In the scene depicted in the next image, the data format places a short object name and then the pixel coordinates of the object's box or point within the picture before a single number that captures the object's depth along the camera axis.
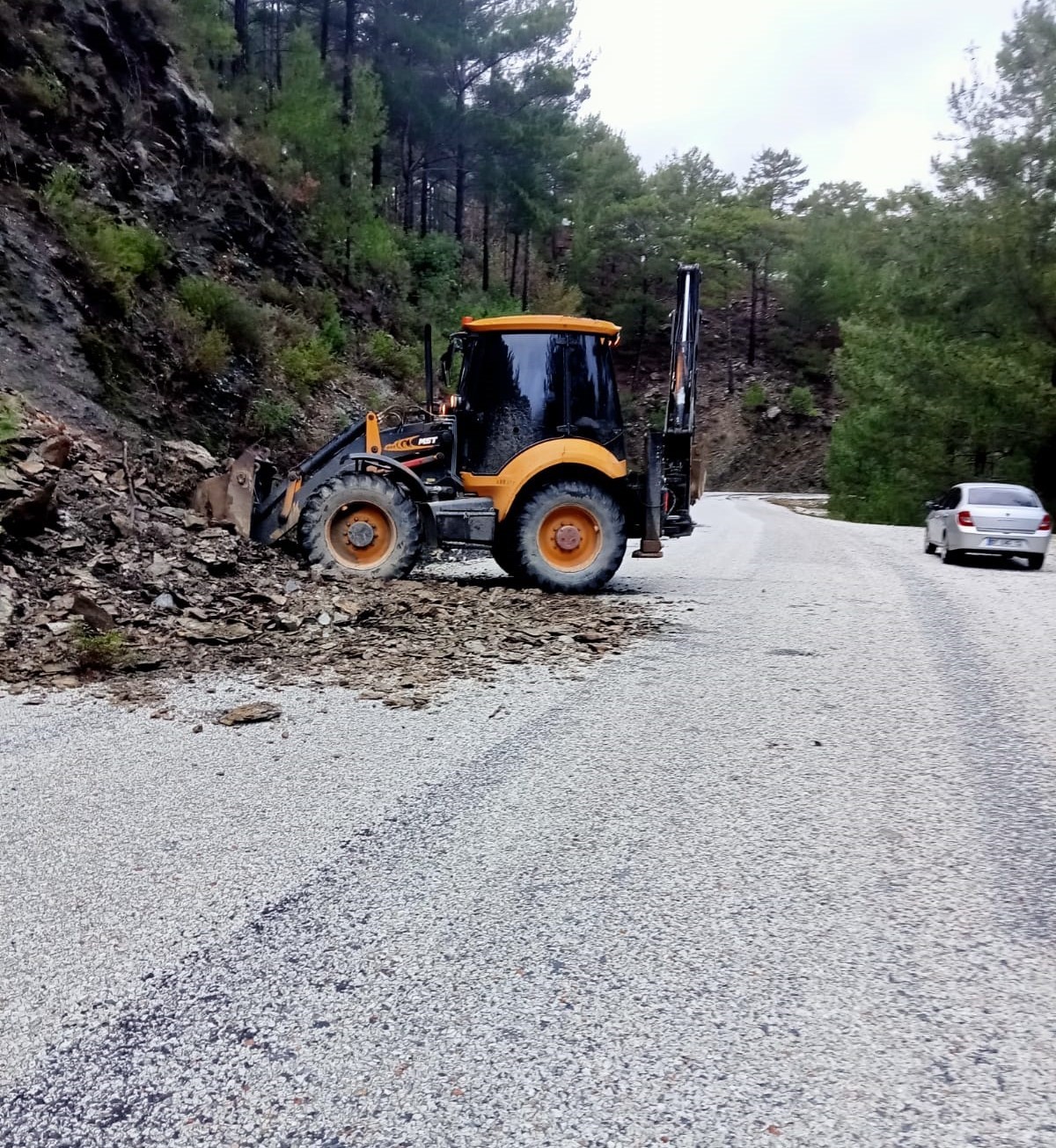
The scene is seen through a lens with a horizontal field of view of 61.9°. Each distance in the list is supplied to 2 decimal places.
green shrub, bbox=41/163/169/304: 12.88
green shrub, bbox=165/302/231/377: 13.84
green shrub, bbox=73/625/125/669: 5.83
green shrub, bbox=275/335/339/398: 16.44
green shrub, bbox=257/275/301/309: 18.42
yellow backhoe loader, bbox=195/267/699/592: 9.48
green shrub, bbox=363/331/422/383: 21.30
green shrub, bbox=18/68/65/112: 13.83
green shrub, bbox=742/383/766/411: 62.25
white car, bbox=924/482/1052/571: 14.48
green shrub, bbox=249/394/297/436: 14.65
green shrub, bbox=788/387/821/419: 60.75
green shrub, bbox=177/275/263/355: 14.73
